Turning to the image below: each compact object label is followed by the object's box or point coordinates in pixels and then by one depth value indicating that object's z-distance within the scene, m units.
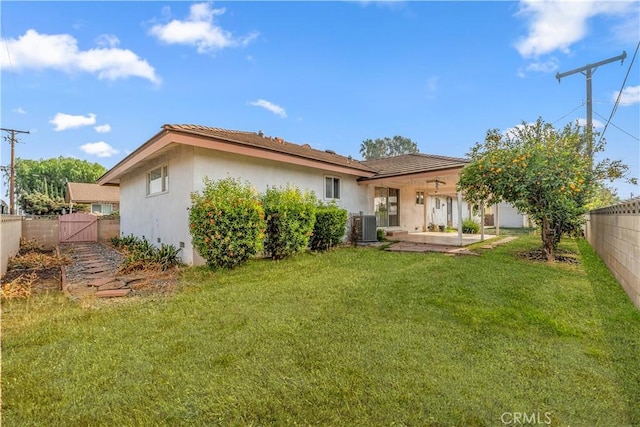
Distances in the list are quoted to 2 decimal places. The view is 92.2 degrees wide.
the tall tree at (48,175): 41.41
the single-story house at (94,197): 27.92
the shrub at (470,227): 17.69
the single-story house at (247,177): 8.05
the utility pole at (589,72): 13.36
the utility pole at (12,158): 24.79
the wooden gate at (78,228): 14.28
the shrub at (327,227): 9.63
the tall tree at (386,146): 61.12
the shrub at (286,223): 8.04
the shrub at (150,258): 7.67
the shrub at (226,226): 6.78
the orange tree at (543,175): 7.70
